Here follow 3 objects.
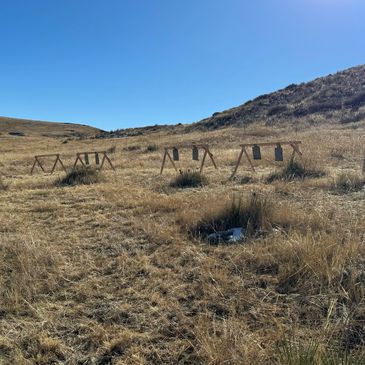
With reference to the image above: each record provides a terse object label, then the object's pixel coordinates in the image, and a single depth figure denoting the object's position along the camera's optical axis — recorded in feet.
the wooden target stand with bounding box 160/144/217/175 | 42.37
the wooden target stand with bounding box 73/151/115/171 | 51.79
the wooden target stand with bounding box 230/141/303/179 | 34.53
